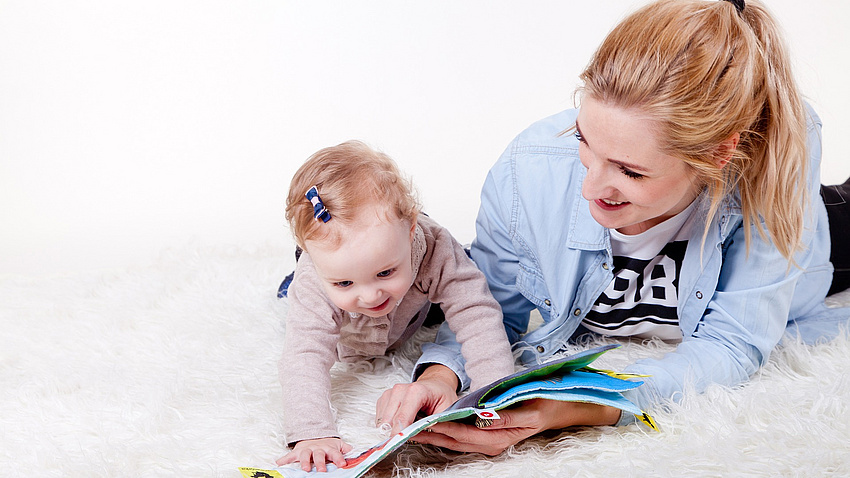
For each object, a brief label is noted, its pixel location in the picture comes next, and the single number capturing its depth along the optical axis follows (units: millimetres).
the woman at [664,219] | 1324
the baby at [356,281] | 1442
